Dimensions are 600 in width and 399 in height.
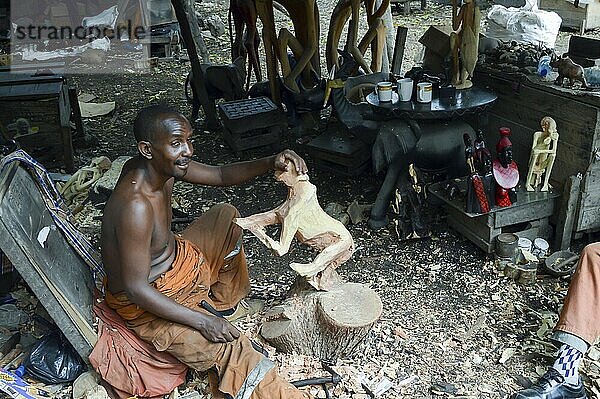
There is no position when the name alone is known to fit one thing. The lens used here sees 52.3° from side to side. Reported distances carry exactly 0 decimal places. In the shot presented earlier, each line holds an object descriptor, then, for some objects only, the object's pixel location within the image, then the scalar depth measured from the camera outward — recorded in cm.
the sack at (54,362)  321
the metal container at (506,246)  427
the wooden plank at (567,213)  432
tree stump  327
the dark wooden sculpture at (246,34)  719
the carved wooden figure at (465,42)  480
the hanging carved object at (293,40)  653
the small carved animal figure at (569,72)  438
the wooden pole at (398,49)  681
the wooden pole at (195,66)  674
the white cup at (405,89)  495
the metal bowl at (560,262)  415
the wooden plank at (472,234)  437
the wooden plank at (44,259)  291
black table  470
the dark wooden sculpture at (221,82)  702
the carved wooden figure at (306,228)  333
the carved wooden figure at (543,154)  434
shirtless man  289
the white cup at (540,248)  440
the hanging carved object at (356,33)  656
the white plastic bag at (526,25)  984
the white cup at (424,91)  488
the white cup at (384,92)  496
